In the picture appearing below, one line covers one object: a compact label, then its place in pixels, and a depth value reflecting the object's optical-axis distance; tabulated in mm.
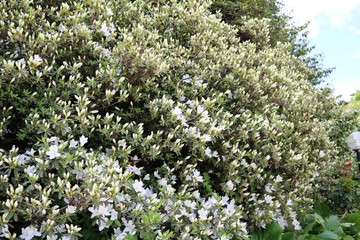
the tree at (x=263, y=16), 6570
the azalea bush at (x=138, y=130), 2275
